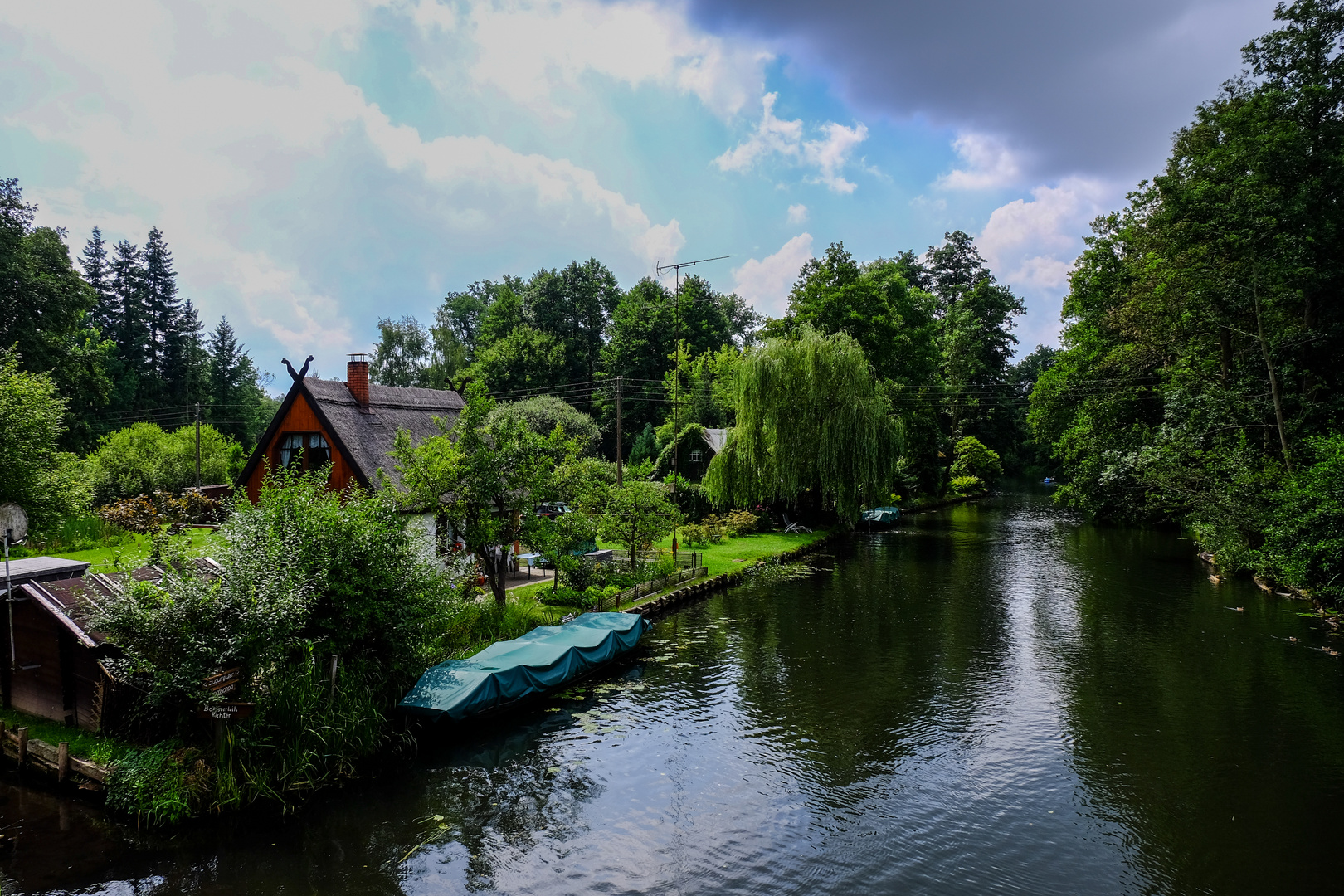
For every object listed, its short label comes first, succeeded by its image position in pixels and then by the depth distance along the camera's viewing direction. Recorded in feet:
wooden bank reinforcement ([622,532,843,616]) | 75.92
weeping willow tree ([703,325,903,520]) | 120.47
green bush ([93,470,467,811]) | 35.37
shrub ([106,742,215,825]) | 35.12
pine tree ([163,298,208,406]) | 207.51
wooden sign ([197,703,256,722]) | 35.14
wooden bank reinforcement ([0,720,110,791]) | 37.09
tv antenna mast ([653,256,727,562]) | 104.16
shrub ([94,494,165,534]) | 93.16
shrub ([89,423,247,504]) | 118.73
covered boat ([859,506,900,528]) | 152.05
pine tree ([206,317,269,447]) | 211.41
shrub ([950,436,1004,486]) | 223.30
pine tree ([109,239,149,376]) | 203.00
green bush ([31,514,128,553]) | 84.28
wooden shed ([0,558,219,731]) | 39.68
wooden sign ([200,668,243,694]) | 34.91
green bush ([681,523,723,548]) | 110.52
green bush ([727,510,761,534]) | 121.80
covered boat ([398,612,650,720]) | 44.80
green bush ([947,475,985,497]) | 210.18
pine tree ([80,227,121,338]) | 202.28
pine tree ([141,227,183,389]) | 209.05
